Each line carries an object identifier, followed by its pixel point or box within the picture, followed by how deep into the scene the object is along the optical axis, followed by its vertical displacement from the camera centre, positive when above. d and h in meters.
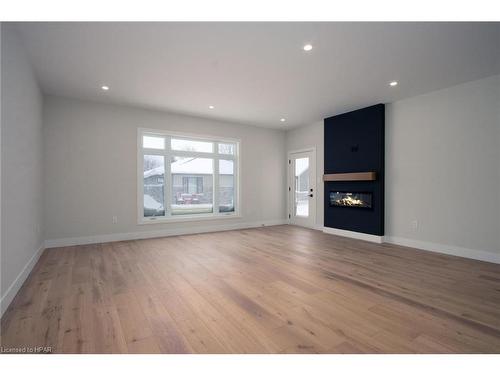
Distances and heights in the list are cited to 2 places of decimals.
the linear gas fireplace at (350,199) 5.11 -0.28
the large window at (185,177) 5.37 +0.22
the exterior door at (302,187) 6.45 -0.03
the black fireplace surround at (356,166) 4.91 +0.45
